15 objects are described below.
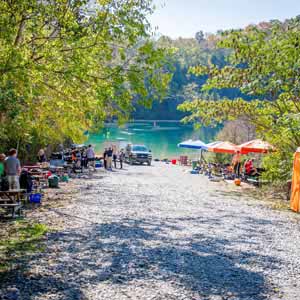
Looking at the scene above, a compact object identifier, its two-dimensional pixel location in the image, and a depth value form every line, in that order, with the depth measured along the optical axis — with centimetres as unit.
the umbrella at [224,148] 2586
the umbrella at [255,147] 2136
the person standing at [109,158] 2917
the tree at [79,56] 870
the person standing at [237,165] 2567
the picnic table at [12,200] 1067
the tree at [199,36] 16588
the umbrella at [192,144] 3496
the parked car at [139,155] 3769
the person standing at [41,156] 2100
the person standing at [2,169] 1261
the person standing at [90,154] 2581
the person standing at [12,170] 1192
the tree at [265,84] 1538
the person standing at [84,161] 2581
